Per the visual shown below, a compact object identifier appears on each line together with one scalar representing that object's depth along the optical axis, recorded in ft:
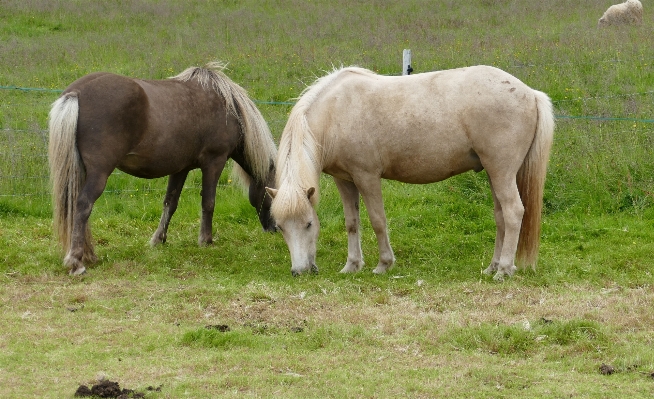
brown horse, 44.70
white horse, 42.91
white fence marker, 64.54
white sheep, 112.37
